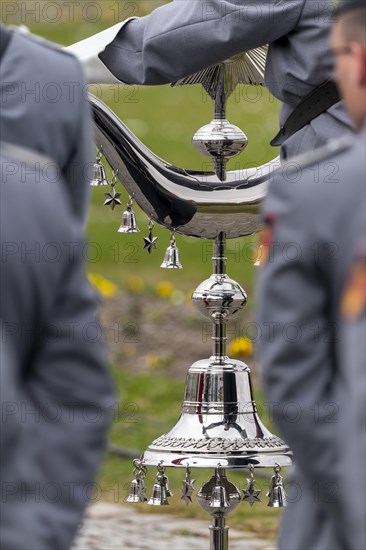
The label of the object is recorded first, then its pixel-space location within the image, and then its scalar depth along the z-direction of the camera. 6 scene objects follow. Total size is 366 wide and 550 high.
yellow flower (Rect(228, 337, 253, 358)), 13.89
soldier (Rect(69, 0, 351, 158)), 9.30
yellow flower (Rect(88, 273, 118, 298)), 19.89
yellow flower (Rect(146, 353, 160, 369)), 18.72
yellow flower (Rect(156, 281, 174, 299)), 20.19
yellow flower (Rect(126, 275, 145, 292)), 21.98
